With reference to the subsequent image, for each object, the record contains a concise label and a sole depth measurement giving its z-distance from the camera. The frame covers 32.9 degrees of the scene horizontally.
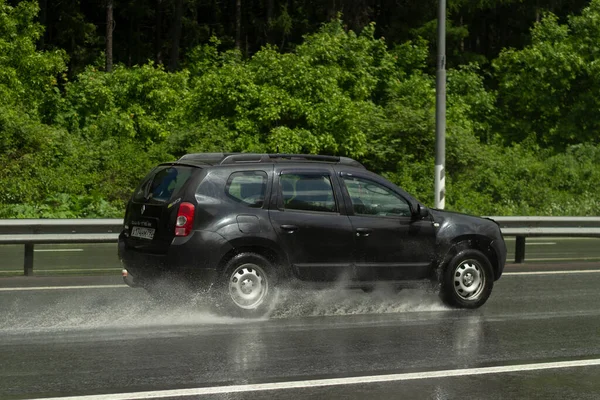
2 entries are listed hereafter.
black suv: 10.09
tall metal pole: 18.50
